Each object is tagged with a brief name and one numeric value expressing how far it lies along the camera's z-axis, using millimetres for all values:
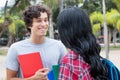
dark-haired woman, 2146
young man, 2910
